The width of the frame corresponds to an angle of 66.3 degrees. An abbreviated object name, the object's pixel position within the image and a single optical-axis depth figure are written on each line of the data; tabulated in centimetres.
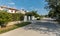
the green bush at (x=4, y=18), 627
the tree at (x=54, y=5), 615
